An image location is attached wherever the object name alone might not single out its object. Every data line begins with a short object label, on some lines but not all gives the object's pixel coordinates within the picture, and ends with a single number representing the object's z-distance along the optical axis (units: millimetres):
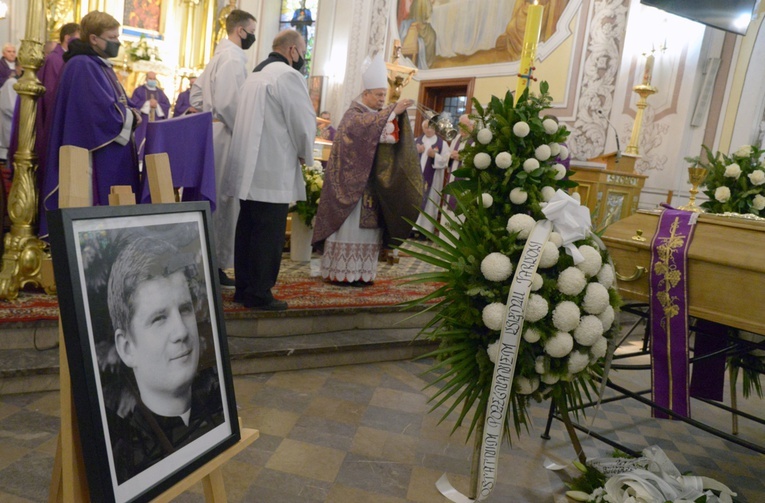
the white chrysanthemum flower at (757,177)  2805
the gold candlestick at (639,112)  6516
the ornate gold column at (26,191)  2941
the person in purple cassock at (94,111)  2992
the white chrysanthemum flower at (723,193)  2883
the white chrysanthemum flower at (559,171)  2055
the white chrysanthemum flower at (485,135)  2037
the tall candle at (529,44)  2429
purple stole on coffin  2148
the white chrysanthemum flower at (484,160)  2029
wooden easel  1088
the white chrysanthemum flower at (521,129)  1968
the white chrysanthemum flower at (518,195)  1980
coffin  1963
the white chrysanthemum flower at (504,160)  1976
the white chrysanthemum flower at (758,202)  2820
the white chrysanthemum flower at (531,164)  1969
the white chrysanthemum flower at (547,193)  2020
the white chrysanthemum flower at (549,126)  2020
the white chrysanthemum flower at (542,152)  1990
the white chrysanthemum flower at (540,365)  1905
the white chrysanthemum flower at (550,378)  1916
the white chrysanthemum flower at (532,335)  1856
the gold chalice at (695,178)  2834
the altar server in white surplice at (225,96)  3588
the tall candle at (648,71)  6547
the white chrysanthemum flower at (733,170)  2859
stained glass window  12070
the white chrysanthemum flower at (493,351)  1892
